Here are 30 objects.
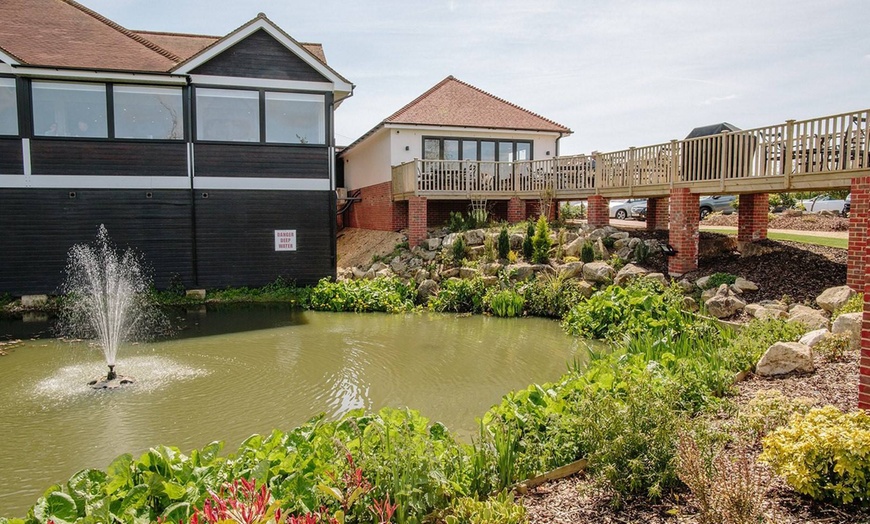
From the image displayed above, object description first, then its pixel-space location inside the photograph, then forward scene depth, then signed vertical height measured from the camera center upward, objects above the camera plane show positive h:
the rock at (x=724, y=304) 10.49 -1.35
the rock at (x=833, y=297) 8.77 -1.06
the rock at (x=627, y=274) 13.15 -0.98
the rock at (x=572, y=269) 14.21 -0.92
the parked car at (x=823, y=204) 25.41 +1.13
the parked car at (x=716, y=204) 26.59 +1.20
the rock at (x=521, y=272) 14.87 -1.02
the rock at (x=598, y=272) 13.59 -0.98
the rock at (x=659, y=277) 12.52 -1.01
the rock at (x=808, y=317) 8.35 -1.32
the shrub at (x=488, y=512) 3.72 -1.82
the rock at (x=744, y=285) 11.01 -1.06
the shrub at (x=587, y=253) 14.54 -0.54
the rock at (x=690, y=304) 11.38 -1.45
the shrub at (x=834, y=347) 6.63 -1.37
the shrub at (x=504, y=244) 15.76 -0.31
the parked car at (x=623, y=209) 31.59 +1.20
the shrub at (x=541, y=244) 15.36 -0.32
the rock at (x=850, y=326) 6.83 -1.19
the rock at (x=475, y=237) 16.89 -0.12
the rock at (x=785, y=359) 6.32 -1.44
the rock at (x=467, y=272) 15.40 -1.06
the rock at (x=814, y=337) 7.03 -1.33
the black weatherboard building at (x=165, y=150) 14.71 +2.30
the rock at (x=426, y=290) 15.48 -1.52
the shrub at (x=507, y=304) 13.87 -1.71
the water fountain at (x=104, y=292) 13.30 -1.43
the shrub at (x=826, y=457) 3.51 -1.44
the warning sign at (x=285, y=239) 16.47 -0.11
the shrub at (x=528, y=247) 15.52 -0.40
